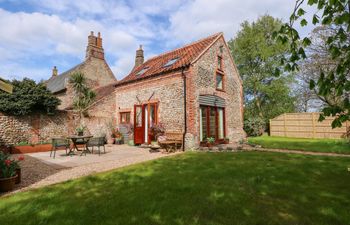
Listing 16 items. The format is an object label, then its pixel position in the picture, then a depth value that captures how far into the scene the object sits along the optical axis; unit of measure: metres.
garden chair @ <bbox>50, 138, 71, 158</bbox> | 9.06
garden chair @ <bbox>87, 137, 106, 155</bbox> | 9.54
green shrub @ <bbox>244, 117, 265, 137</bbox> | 20.69
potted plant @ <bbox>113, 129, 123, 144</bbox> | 14.92
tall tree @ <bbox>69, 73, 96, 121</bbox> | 16.44
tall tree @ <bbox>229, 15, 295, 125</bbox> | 25.30
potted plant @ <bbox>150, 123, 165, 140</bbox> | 12.30
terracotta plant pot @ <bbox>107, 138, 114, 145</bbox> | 15.35
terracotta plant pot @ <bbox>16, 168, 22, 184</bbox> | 5.42
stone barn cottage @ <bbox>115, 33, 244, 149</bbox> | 11.45
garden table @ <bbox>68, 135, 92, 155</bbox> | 9.51
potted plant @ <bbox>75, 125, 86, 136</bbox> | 14.39
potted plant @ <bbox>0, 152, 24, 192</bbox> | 4.83
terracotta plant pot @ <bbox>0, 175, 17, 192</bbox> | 4.80
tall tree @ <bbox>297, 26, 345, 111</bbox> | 17.28
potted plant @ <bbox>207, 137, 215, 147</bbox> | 11.71
